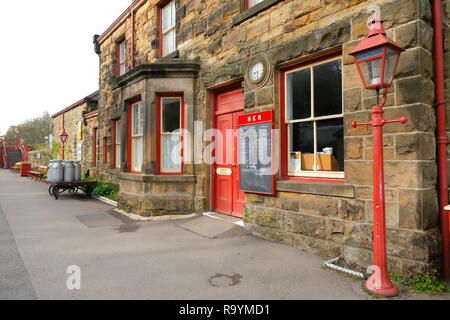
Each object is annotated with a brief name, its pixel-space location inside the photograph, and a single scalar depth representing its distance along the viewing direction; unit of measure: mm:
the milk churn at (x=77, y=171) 11762
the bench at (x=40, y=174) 19125
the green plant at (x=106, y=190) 11341
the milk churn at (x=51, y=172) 11312
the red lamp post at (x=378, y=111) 3131
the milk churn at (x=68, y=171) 11523
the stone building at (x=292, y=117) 3590
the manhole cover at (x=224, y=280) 3506
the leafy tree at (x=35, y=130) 56219
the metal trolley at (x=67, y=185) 11070
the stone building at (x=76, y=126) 16422
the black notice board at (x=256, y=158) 5180
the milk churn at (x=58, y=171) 11336
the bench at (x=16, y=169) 28433
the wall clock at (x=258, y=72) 5297
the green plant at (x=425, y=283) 3260
